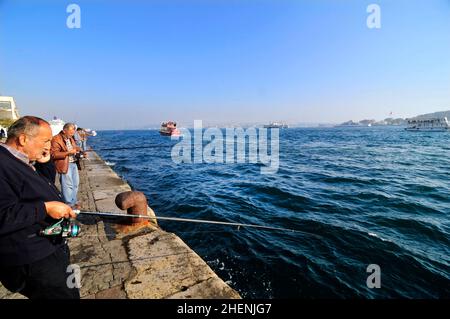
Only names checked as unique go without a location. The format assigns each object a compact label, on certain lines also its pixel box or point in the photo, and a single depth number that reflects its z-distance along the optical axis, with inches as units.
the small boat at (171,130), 2827.3
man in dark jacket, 69.3
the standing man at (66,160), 199.2
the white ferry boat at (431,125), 2768.2
